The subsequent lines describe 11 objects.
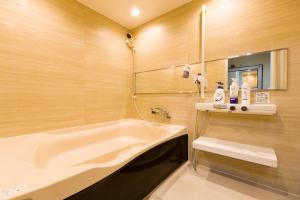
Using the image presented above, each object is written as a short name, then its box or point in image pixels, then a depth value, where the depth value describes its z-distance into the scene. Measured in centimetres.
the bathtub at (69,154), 70
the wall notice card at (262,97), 142
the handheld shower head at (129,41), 259
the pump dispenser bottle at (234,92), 153
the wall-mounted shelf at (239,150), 122
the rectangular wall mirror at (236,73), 138
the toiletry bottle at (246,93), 146
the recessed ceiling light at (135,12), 210
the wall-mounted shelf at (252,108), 129
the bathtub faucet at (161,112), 217
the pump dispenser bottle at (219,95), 159
